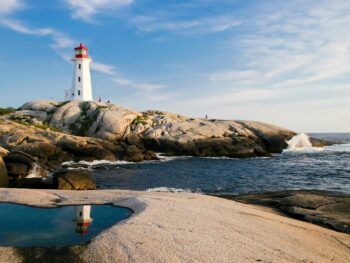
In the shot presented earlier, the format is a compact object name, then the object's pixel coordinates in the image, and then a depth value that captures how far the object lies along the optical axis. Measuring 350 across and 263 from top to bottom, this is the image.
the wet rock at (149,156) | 53.62
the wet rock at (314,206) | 14.91
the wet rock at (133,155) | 51.37
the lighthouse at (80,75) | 77.88
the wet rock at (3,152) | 32.77
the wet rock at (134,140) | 59.19
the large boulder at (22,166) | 30.61
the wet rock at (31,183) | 23.73
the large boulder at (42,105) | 70.31
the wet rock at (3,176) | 25.99
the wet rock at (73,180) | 22.92
